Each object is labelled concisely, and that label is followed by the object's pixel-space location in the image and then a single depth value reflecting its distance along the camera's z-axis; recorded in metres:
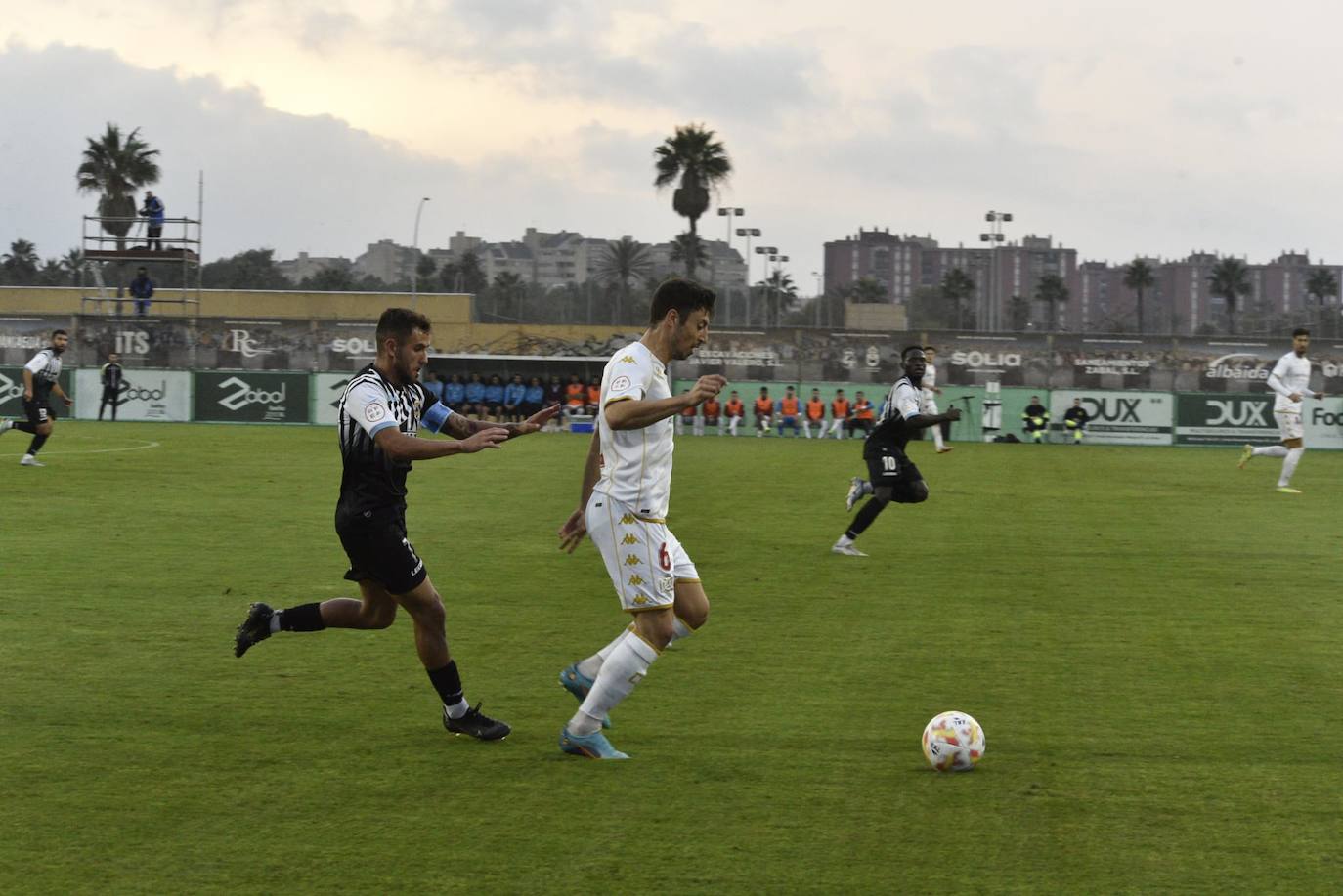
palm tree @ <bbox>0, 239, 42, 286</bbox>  89.25
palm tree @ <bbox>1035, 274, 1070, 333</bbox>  108.81
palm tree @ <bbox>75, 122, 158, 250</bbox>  72.88
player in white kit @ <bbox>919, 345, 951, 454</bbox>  38.04
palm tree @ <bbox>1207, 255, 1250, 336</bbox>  110.25
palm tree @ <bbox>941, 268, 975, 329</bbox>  114.12
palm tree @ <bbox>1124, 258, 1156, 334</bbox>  110.56
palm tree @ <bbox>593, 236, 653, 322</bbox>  124.72
